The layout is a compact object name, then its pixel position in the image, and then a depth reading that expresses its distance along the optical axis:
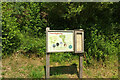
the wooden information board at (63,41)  4.53
